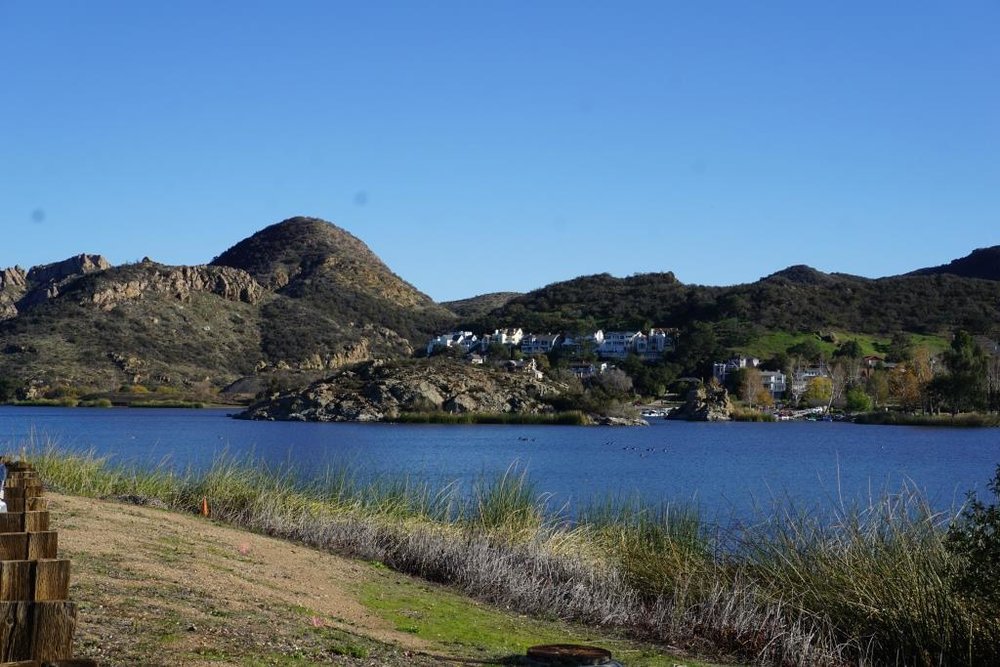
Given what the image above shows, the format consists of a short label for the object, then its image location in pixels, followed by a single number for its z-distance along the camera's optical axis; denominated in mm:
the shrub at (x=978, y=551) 8844
